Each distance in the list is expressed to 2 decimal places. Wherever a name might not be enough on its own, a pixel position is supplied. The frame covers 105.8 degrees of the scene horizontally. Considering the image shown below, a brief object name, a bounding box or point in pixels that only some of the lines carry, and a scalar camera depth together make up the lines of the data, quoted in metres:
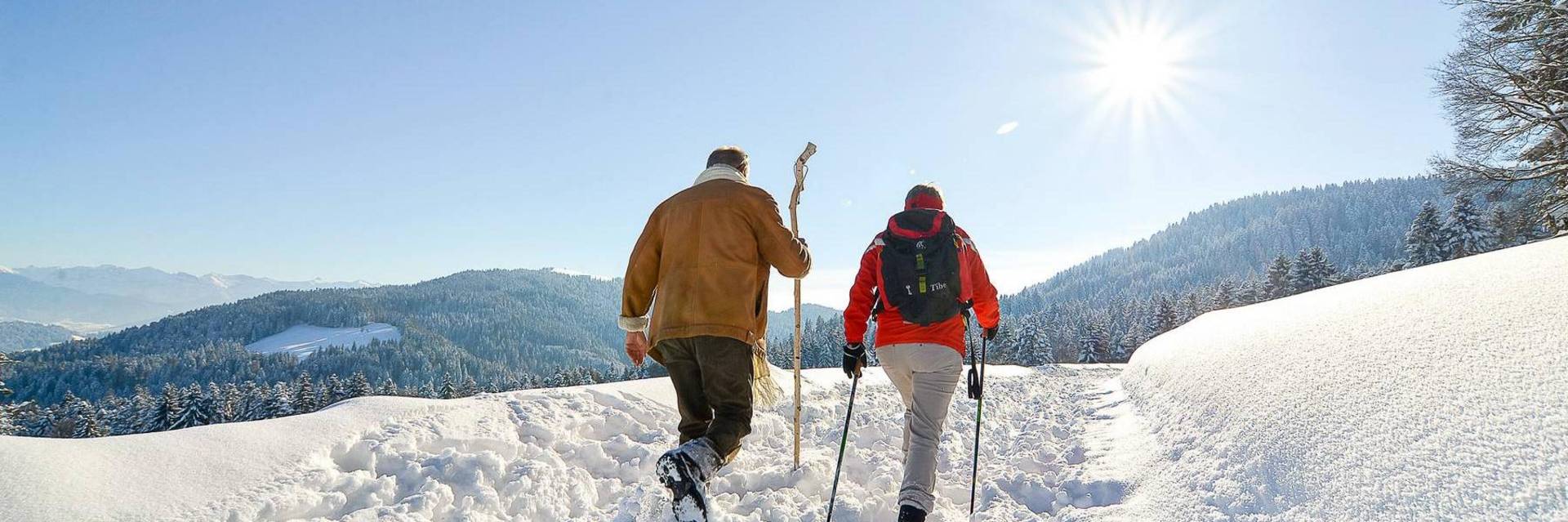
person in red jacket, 3.94
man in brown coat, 3.62
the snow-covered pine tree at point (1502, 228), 27.36
